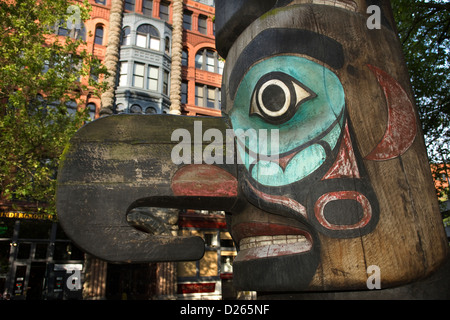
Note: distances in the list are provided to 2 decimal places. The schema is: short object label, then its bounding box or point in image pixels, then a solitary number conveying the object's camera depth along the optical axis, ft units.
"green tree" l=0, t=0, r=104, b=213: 28.94
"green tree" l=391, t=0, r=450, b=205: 21.50
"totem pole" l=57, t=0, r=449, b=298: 5.27
